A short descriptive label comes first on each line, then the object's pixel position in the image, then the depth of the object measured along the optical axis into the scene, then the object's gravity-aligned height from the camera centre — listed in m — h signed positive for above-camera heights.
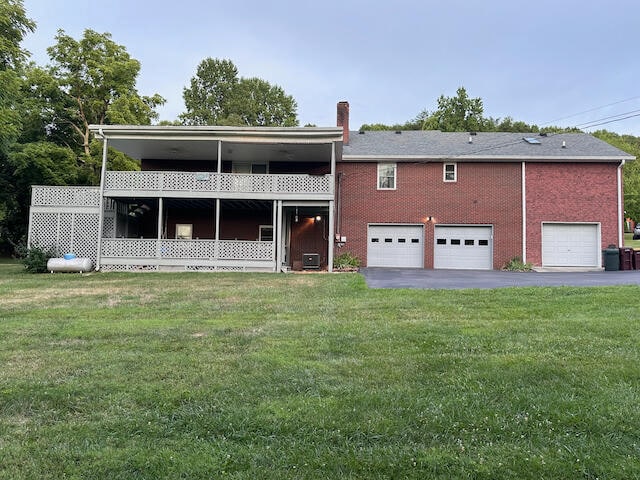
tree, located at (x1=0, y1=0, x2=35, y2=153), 16.41 +8.64
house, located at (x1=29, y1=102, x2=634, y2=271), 16.84 +2.24
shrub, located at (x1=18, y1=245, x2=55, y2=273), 15.73 -0.25
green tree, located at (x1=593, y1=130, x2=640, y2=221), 36.81 +6.42
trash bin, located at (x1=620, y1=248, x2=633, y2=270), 18.30 +0.03
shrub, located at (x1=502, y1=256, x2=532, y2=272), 18.41 -0.31
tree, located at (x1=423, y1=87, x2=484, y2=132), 39.75 +13.53
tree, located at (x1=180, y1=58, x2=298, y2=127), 46.44 +17.05
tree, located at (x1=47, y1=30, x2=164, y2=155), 26.70 +10.57
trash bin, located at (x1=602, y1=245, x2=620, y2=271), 18.14 +0.02
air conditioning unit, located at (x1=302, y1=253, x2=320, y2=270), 18.33 -0.24
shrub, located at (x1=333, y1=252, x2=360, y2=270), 18.11 -0.19
